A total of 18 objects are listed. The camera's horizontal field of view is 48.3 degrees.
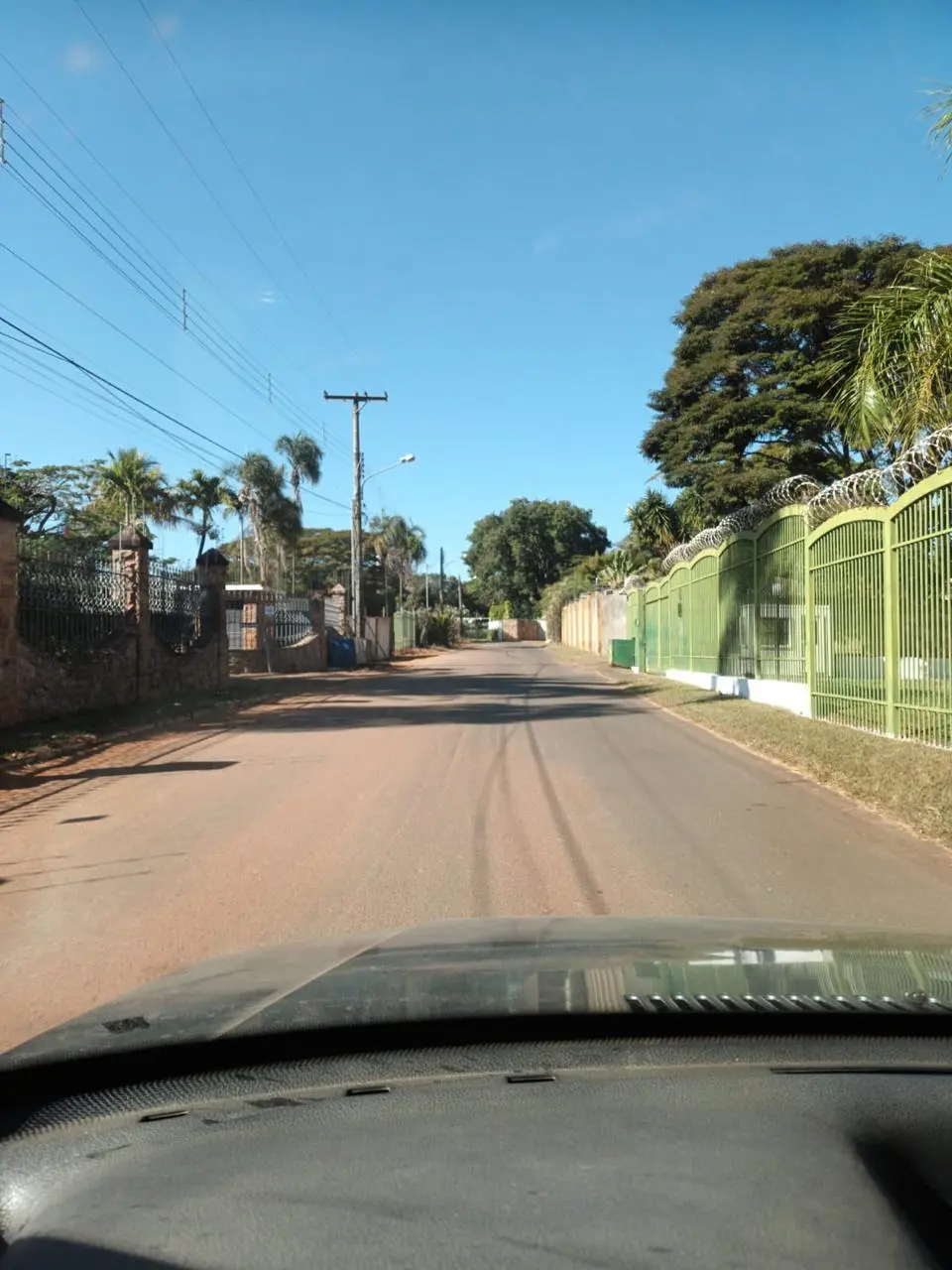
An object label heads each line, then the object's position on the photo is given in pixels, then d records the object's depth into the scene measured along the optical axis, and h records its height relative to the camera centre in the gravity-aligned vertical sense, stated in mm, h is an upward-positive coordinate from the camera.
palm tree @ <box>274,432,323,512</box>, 57316 +9570
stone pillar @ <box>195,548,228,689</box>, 24562 +547
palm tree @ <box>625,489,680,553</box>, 43250 +4492
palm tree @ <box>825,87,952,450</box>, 9391 +2449
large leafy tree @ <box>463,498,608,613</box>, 99562 +7918
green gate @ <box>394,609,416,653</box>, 62938 +67
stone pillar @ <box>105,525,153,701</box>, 19656 +797
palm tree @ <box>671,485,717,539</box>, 32344 +3712
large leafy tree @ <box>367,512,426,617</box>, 80688 +6904
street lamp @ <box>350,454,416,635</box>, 40219 +1865
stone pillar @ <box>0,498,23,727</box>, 14430 +246
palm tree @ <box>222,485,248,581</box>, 51344 +6353
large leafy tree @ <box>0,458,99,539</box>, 41097 +5749
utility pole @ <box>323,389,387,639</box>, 40281 +4486
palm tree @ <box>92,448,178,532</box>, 45281 +6330
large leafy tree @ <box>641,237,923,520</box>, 29891 +7535
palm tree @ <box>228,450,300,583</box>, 53906 +6772
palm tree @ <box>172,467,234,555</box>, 50000 +6471
